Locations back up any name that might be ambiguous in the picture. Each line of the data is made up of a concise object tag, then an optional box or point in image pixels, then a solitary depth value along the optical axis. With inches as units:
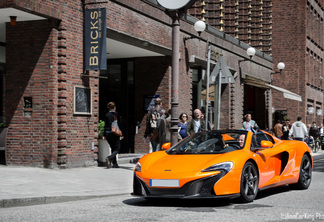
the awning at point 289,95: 1168.2
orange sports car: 295.4
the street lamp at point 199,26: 668.1
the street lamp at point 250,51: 960.3
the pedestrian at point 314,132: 1166.3
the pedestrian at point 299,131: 879.1
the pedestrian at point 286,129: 1059.9
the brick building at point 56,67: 514.0
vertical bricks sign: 542.0
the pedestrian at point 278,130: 928.3
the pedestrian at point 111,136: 540.4
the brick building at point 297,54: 1557.6
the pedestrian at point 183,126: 552.1
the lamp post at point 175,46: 446.9
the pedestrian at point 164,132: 539.8
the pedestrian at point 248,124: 704.4
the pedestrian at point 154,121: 572.5
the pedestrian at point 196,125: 523.2
